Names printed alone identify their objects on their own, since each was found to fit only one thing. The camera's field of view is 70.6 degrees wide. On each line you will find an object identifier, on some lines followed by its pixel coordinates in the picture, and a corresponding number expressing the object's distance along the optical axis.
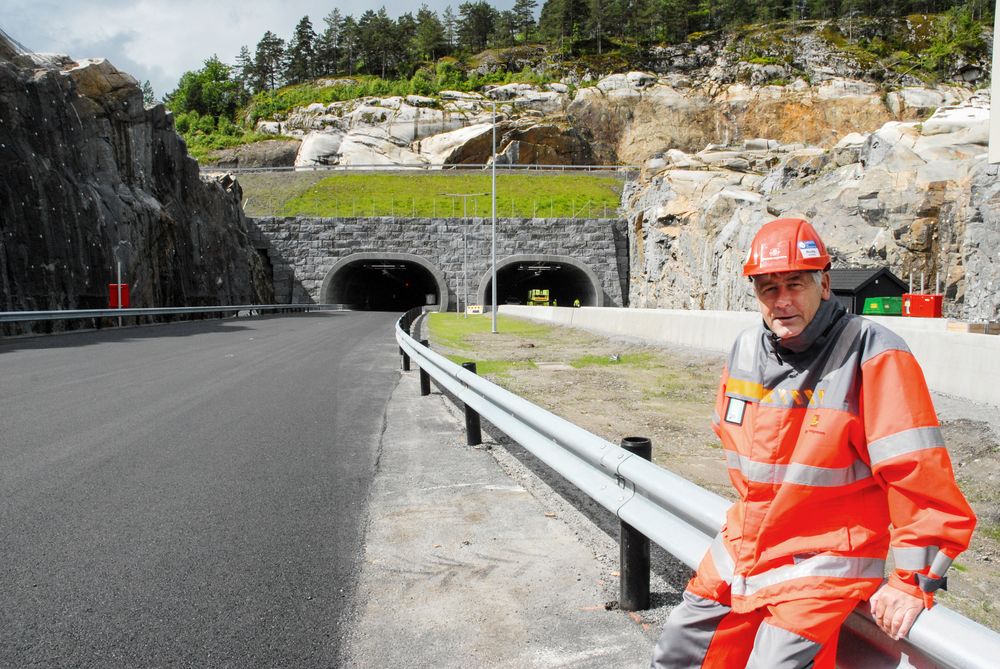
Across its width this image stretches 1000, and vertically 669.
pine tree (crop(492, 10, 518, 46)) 120.81
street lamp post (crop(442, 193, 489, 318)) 53.09
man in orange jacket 1.85
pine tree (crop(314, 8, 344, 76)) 131.88
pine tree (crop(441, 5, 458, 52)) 129.25
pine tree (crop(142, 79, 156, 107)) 133.61
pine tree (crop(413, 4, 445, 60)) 124.81
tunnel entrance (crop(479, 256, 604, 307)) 53.56
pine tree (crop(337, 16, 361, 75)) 128.75
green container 19.73
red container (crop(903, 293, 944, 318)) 19.67
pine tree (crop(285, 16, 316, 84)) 130.25
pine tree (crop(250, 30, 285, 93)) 132.88
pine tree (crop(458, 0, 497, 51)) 126.75
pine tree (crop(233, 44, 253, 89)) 133.88
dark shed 19.95
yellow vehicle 57.59
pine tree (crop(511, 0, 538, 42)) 129.75
